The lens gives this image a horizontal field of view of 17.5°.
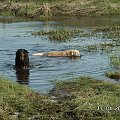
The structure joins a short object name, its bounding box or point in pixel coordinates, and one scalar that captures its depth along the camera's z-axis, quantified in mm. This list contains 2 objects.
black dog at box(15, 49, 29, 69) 15105
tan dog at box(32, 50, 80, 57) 17406
